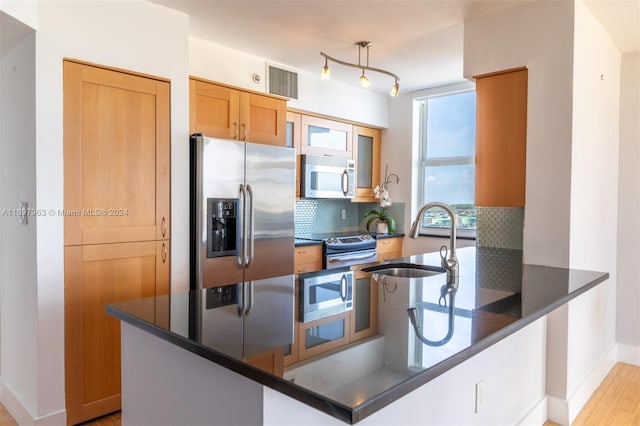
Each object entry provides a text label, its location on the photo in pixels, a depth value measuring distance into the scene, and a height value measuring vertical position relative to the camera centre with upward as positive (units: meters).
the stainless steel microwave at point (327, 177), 4.24 +0.26
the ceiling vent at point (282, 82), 3.88 +1.10
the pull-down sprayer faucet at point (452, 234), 2.16 -0.16
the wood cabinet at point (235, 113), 3.11 +0.68
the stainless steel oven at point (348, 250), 4.11 -0.48
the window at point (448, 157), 4.68 +0.52
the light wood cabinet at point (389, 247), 4.75 -0.51
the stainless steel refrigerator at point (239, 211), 2.89 -0.07
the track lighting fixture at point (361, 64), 2.90 +1.23
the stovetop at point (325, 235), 4.37 -0.36
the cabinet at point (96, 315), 2.45 -0.66
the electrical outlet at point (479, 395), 1.92 -0.85
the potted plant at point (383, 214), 4.92 -0.14
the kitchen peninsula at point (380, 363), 0.95 -0.38
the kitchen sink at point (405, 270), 2.46 -0.39
